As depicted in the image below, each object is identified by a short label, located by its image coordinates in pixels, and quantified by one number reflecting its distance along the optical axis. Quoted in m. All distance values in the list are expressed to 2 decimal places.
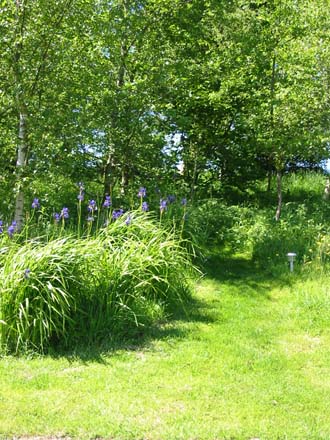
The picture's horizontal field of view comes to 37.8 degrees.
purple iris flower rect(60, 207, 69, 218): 5.23
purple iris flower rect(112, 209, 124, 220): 5.86
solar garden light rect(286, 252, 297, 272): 6.39
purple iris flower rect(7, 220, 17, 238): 5.01
